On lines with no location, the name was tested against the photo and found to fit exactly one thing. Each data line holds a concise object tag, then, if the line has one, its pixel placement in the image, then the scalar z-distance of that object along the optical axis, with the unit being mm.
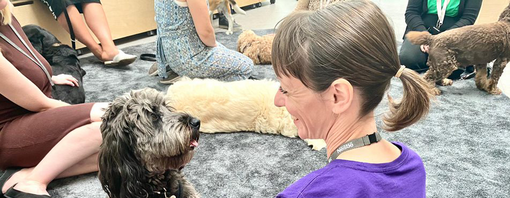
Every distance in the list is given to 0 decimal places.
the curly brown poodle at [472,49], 2350
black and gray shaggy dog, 1146
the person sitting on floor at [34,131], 1511
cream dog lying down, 2068
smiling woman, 643
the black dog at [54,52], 2523
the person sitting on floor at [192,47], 2342
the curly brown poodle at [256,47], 3205
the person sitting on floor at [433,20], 2752
